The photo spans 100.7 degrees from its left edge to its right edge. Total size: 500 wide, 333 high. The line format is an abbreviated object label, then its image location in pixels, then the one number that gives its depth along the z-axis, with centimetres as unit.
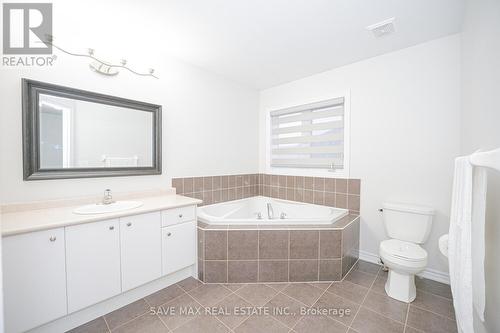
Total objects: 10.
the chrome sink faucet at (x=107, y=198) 183
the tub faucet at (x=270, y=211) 309
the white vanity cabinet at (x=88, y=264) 122
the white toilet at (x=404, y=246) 170
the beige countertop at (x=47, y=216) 125
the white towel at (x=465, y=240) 88
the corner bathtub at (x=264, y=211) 213
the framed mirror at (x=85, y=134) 157
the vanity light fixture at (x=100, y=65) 168
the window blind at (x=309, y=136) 268
